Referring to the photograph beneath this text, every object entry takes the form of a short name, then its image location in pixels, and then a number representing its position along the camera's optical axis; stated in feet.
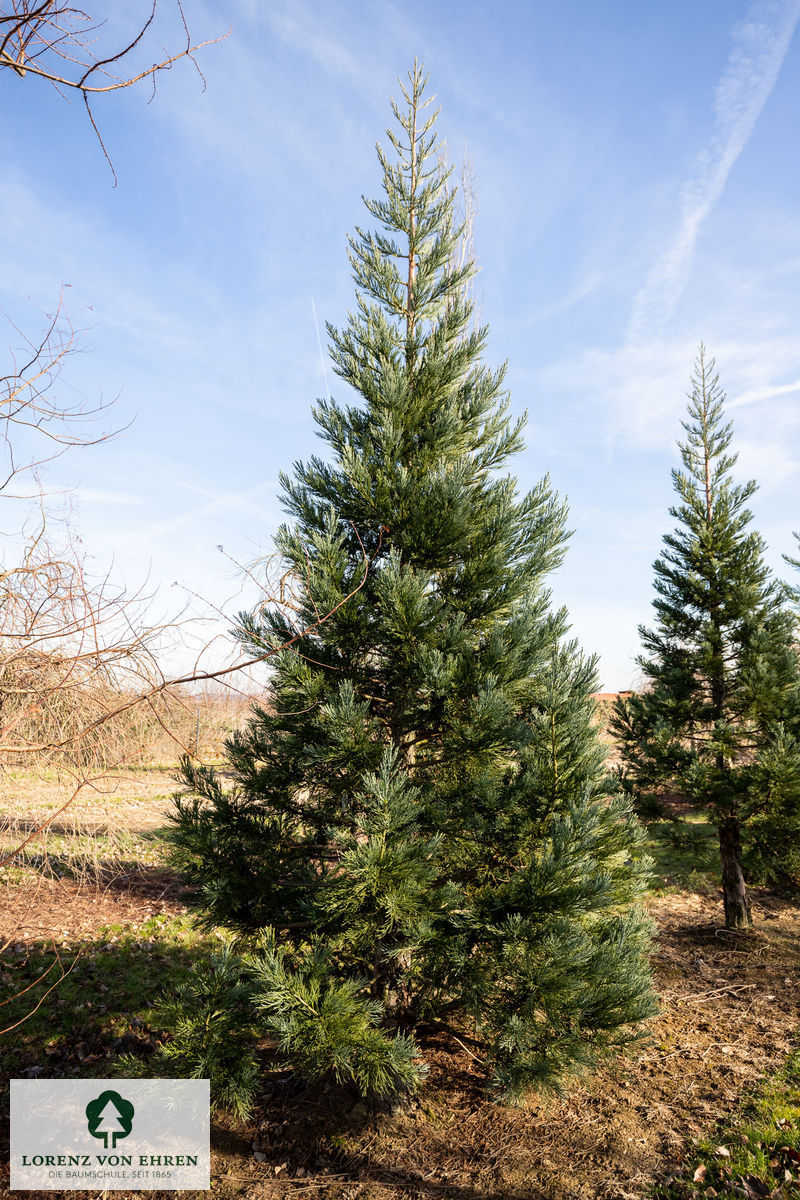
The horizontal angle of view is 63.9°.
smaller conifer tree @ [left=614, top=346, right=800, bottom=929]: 25.41
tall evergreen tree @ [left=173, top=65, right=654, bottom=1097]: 13.19
